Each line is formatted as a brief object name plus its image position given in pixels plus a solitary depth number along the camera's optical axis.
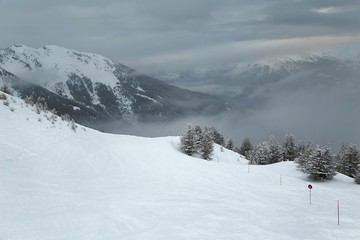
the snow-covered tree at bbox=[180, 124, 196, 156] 55.38
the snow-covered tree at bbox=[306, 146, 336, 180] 49.97
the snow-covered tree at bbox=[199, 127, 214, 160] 56.60
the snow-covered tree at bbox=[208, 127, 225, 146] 104.19
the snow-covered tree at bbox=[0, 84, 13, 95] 39.69
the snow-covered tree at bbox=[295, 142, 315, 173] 51.75
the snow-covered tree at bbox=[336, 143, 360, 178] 66.25
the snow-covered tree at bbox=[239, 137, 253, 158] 106.62
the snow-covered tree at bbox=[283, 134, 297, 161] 89.69
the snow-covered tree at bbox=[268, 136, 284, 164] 79.88
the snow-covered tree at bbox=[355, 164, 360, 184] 49.63
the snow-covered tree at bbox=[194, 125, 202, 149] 56.11
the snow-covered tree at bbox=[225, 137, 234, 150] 104.88
